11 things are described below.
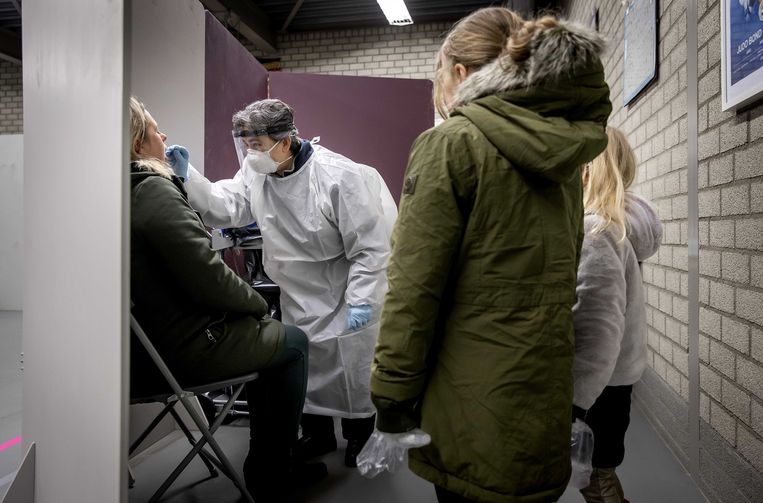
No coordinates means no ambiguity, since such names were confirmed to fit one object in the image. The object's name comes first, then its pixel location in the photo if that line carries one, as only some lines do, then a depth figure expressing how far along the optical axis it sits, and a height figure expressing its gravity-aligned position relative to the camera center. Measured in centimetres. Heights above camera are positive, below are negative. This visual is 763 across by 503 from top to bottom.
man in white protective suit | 202 -1
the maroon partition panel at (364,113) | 379 +101
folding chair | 132 -49
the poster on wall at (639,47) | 228 +98
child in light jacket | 109 -13
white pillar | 101 -1
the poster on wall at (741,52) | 131 +54
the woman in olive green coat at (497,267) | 80 -4
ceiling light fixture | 498 +239
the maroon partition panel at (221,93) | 255 +82
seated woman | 133 -19
